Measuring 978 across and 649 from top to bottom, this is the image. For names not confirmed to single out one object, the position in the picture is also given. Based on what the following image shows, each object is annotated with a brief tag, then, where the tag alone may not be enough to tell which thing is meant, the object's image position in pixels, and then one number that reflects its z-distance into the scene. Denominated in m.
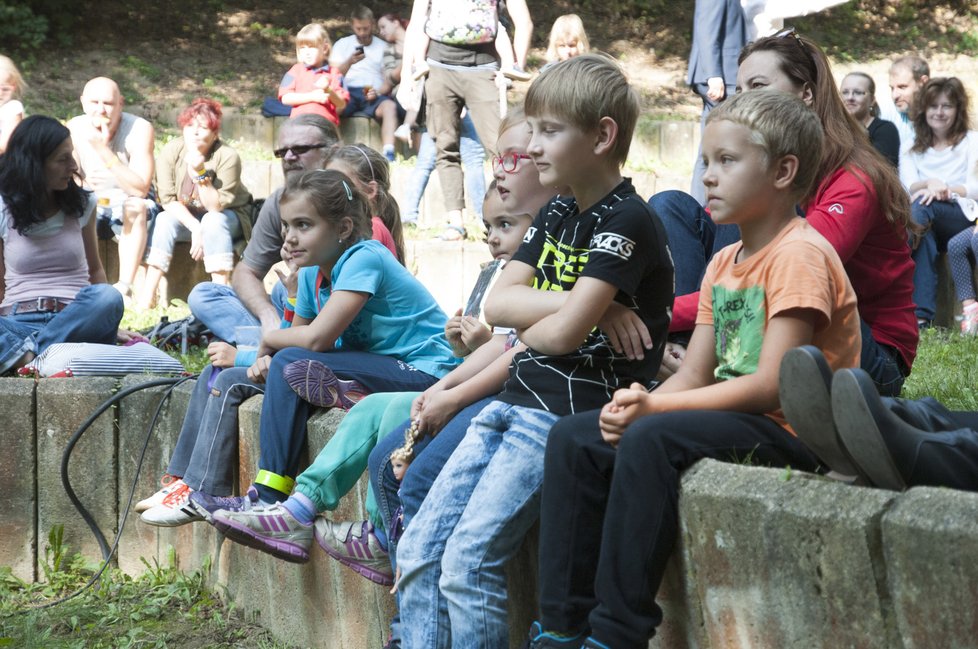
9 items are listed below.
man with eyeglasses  11.39
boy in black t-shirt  5.68
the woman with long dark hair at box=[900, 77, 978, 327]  14.62
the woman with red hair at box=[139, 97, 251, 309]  16.61
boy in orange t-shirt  4.95
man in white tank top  16.89
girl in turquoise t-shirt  7.81
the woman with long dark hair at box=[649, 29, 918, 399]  6.80
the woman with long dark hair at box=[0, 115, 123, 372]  11.10
